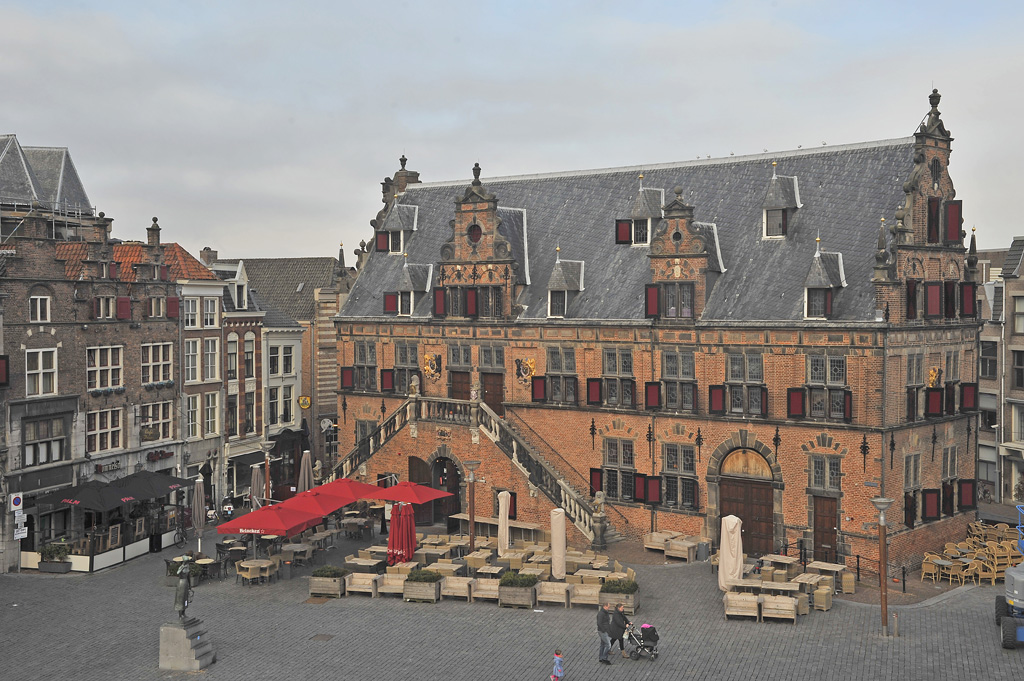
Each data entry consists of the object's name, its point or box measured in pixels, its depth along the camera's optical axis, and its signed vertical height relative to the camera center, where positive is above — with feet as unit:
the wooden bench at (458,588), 113.29 -26.65
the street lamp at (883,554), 96.94 -19.83
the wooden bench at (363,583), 115.75 -26.79
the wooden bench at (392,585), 114.93 -26.72
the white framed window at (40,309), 136.15 +2.70
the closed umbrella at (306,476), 163.63 -21.74
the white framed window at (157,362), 156.15 -4.58
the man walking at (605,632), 92.53 -25.46
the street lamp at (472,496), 124.26 -18.86
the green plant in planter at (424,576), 113.39 -25.46
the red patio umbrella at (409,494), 128.67 -19.40
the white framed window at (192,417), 164.55 -13.07
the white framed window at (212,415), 168.96 -13.01
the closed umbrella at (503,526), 126.52 -22.49
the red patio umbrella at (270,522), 117.50 -20.79
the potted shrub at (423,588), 112.78 -26.50
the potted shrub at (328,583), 115.34 -26.62
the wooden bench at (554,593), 110.93 -26.55
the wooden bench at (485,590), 112.37 -26.62
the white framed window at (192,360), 164.55 -4.41
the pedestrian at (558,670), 85.60 -26.65
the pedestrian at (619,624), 92.94 -24.95
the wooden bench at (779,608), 103.24 -26.12
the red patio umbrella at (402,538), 123.44 -23.42
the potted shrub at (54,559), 129.70 -27.22
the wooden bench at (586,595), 109.81 -26.57
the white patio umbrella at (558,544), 114.83 -22.36
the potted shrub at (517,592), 110.11 -26.26
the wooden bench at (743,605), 104.47 -26.14
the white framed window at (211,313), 168.45 +2.73
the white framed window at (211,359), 168.14 -4.39
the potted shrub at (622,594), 107.04 -25.92
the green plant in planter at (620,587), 107.96 -25.30
